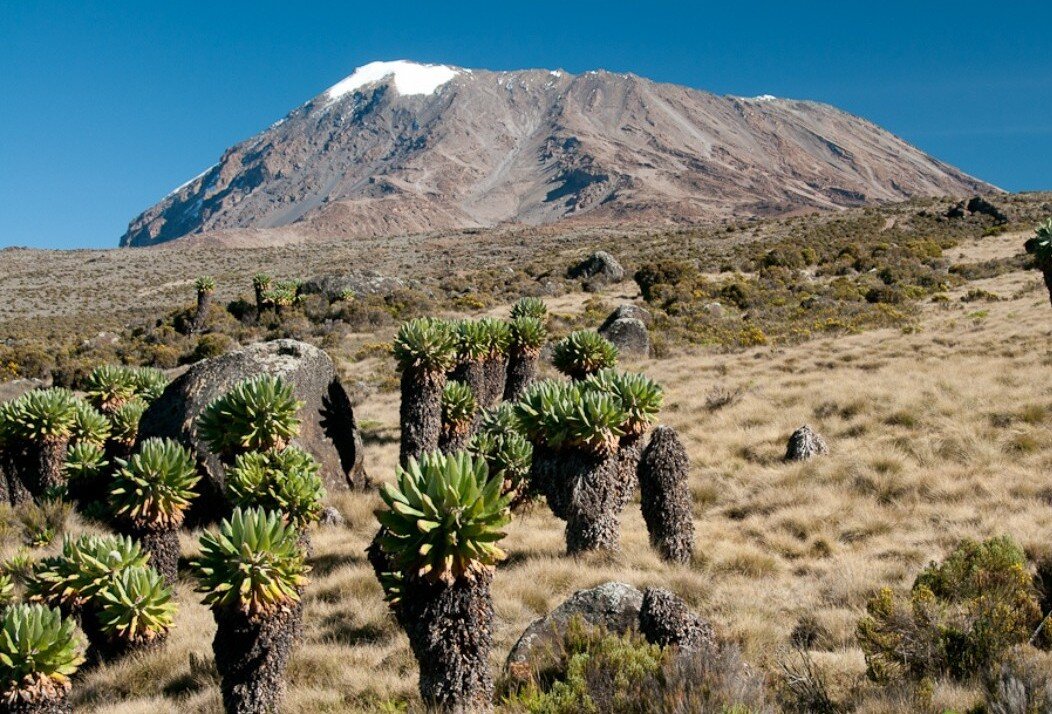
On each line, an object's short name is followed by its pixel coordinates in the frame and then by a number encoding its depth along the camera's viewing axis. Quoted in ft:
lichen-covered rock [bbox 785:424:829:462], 43.88
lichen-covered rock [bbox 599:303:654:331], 86.74
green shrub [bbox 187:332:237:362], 93.81
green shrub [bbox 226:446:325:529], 29.60
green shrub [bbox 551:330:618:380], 47.01
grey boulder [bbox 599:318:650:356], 82.07
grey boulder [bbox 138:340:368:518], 38.22
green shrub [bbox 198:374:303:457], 32.30
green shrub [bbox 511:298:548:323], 63.98
